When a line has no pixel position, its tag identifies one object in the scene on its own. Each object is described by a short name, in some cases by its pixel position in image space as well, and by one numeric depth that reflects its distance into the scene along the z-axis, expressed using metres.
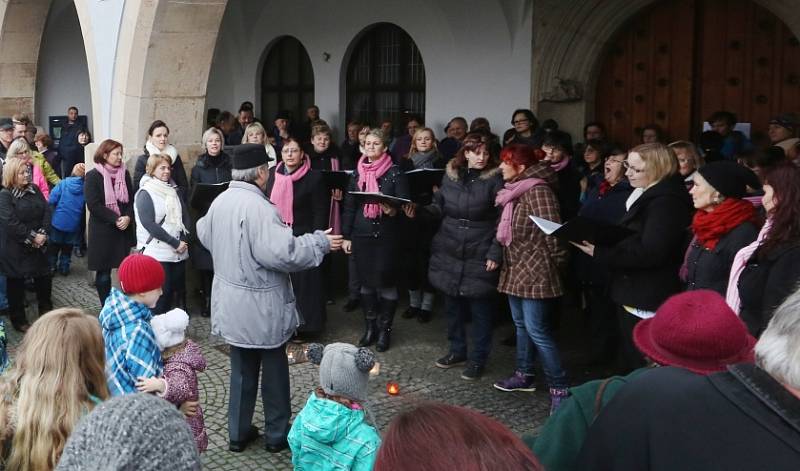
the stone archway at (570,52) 9.47
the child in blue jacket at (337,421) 3.42
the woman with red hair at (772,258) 3.92
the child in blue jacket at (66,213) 9.10
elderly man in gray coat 4.66
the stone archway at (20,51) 12.66
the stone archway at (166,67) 8.22
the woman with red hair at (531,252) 5.51
